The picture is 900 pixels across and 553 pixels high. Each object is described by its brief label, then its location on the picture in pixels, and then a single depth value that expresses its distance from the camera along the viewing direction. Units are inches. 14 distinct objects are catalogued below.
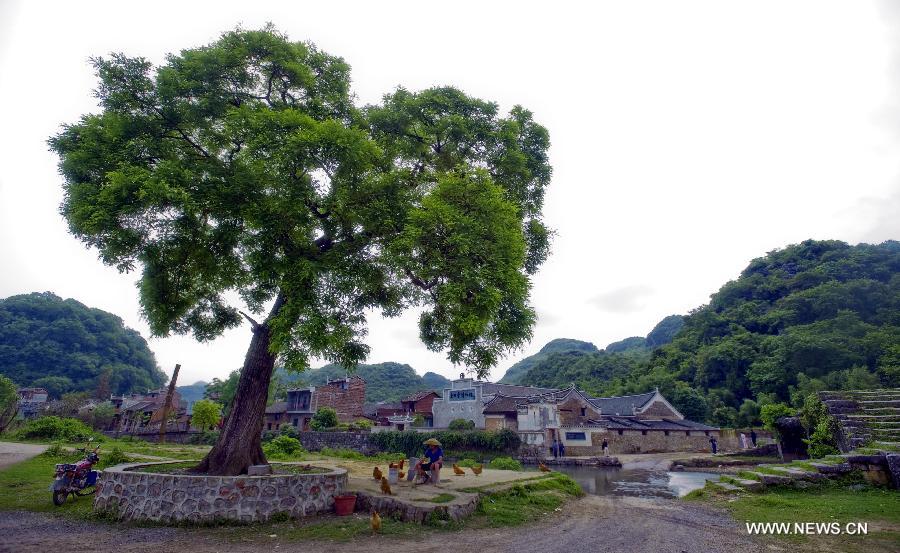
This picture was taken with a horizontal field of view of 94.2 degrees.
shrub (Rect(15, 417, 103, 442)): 1226.0
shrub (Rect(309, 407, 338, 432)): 1736.0
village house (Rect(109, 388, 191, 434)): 2011.6
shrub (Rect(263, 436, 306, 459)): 989.8
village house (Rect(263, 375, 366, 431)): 2034.9
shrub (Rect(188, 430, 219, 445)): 1606.8
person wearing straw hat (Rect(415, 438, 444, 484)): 468.1
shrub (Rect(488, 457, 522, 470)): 796.6
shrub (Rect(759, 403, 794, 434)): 893.8
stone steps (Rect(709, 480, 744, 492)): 450.6
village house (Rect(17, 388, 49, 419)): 2336.4
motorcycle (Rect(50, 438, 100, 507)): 402.9
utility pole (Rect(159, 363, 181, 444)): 1075.2
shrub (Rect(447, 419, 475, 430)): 1625.2
